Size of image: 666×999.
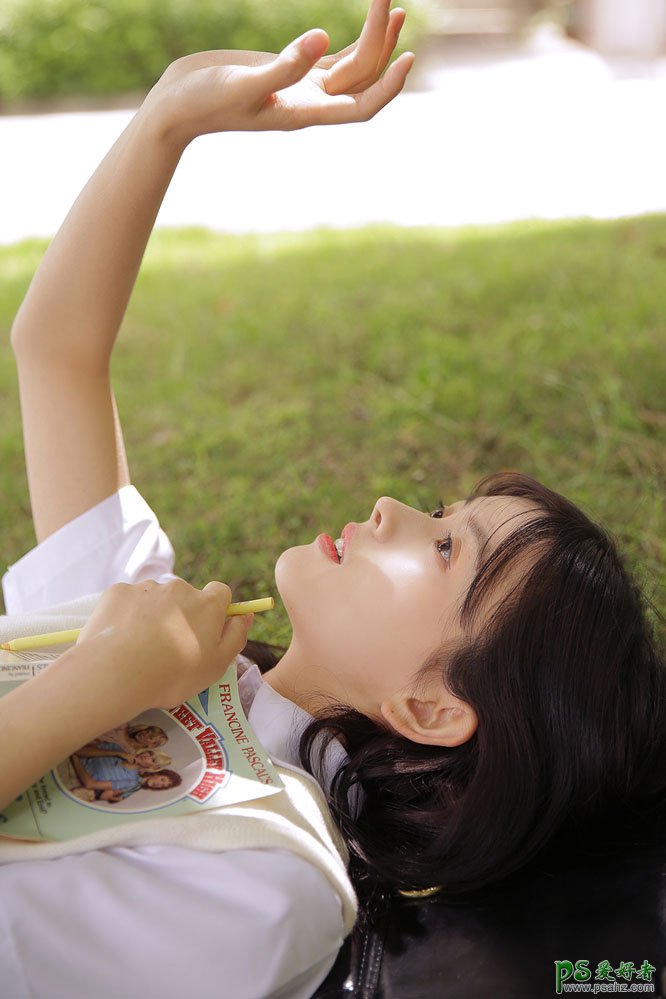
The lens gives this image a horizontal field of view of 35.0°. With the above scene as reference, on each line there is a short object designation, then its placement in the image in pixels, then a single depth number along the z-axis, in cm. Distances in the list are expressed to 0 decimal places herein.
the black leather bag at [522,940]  138
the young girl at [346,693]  126
